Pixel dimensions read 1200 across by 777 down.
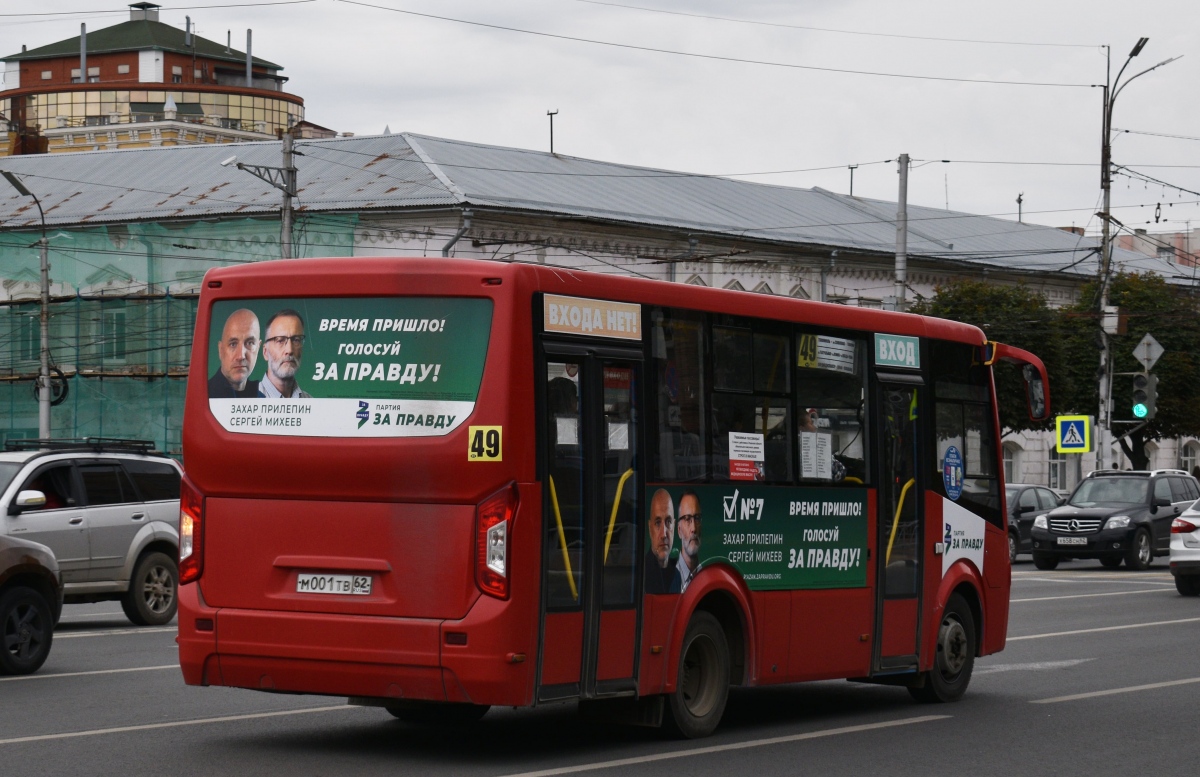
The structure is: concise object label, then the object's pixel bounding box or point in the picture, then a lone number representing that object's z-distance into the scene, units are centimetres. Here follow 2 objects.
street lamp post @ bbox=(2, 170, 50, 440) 4544
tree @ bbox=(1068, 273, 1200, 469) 5419
